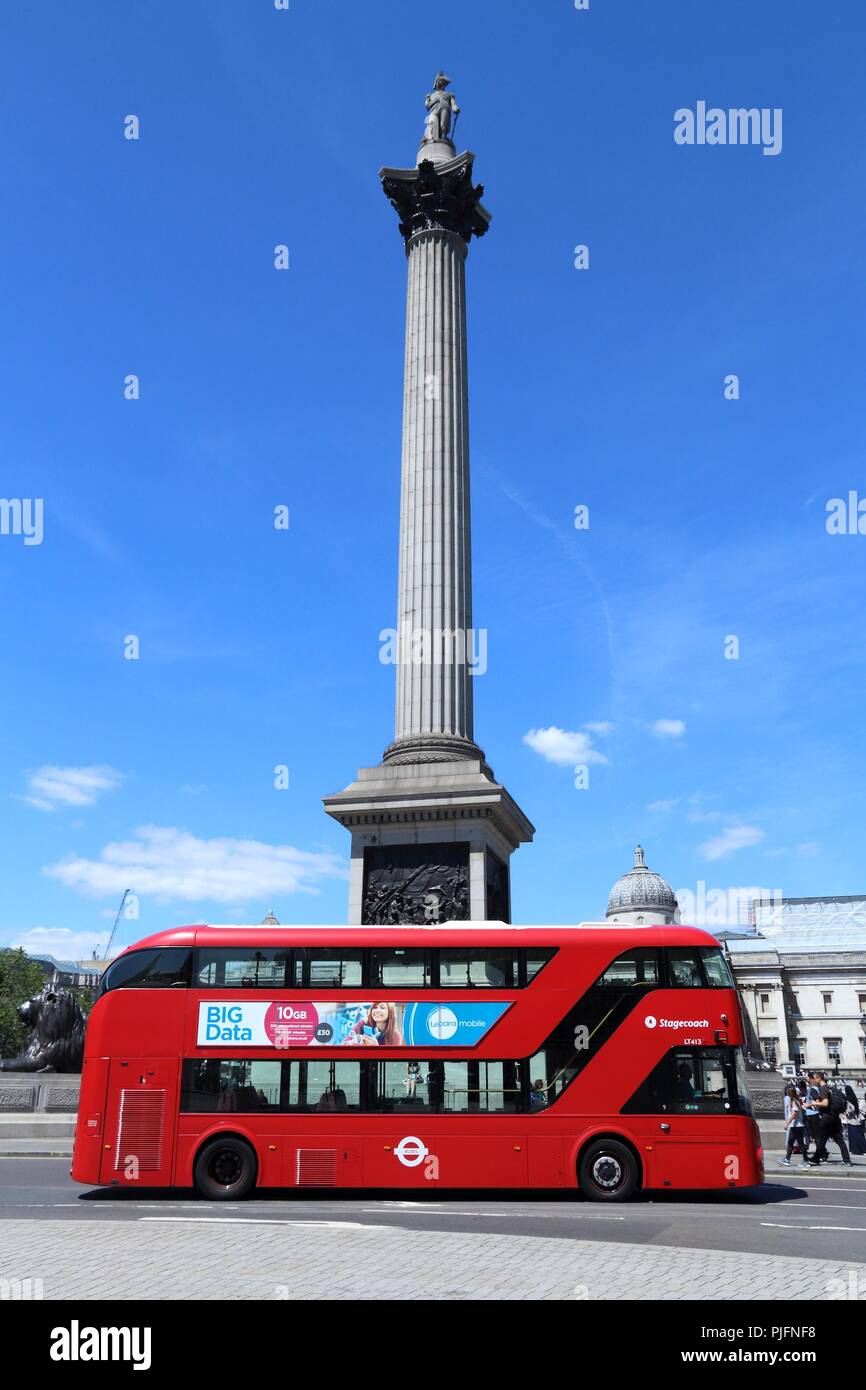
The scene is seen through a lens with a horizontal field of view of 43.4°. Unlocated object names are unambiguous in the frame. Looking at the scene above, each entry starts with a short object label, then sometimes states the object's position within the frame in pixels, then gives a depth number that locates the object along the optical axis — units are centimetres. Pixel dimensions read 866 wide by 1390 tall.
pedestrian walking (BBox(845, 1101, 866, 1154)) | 2360
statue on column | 3675
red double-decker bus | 1498
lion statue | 3062
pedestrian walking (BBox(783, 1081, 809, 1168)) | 2308
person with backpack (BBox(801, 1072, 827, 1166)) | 2188
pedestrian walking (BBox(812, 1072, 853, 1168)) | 2152
